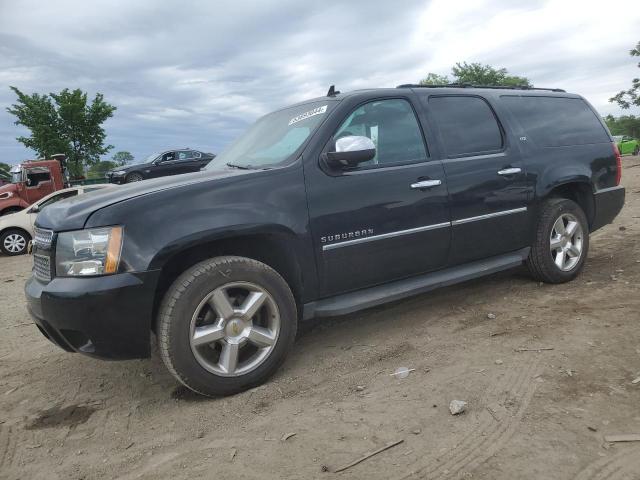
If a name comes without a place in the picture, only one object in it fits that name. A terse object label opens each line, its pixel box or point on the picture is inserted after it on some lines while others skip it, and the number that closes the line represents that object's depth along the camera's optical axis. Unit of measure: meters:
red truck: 13.62
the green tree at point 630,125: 42.34
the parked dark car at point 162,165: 20.81
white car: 10.70
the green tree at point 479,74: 42.56
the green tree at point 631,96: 36.97
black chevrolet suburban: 2.65
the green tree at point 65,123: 28.92
